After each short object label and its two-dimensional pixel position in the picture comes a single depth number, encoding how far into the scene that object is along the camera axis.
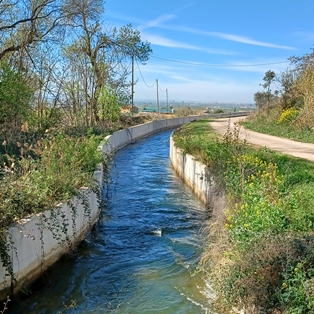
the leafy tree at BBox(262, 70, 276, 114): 41.33
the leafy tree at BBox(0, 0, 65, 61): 18.30
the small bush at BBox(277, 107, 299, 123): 23.35
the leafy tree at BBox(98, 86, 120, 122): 30.03
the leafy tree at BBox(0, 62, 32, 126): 14.55
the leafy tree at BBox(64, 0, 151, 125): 26.95
